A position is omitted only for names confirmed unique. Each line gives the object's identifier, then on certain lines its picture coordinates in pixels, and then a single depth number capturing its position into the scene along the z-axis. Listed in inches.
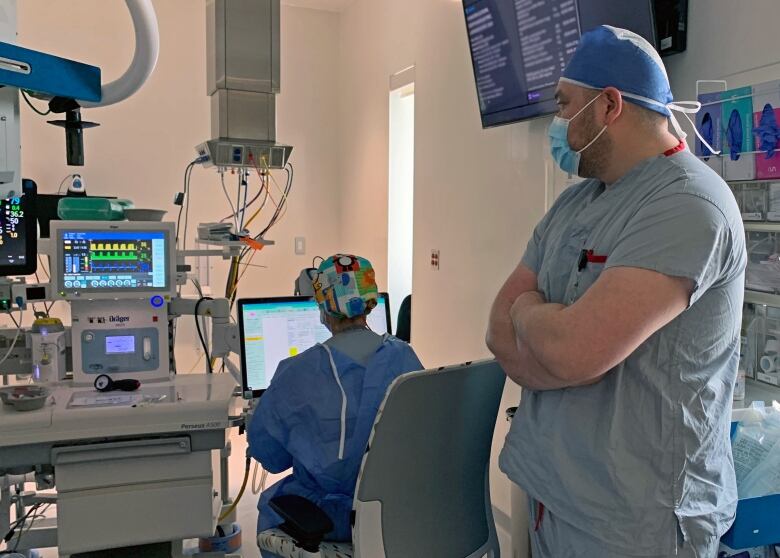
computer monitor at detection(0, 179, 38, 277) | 89.4
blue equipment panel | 41.6
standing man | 41.9
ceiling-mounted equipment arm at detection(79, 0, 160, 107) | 46.7
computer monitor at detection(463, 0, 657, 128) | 76.0
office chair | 54.4
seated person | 61.1
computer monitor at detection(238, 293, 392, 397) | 87.1
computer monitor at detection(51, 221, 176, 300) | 84.6
